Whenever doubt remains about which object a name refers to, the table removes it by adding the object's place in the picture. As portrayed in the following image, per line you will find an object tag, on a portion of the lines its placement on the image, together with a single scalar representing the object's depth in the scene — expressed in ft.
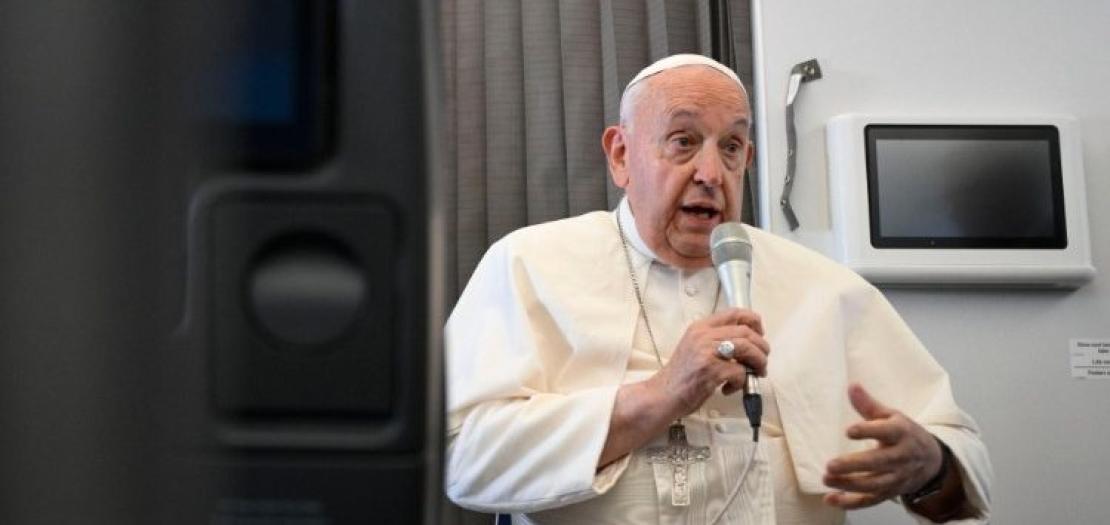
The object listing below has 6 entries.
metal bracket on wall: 8.84
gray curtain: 9.28
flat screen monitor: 8.69
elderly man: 5.87
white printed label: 8.83
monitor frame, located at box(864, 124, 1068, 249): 8.71
